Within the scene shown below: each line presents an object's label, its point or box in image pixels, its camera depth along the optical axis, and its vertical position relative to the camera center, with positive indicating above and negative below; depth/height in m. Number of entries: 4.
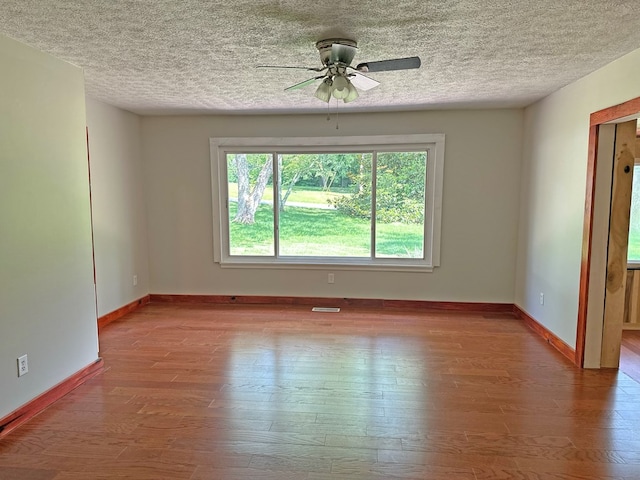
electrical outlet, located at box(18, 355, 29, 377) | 2.46 -0.99
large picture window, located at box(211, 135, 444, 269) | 4.83 +0.04
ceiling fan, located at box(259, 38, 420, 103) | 2.37 +0.85
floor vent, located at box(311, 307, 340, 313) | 4.87 -1.27
